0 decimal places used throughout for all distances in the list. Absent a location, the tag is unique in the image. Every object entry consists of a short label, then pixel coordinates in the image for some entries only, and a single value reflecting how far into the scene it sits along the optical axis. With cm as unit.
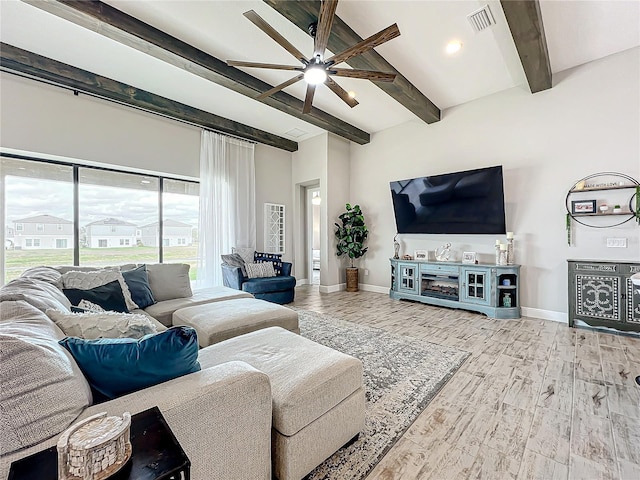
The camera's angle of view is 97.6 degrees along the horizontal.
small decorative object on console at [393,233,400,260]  536
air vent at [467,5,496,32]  269
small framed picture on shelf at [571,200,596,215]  351
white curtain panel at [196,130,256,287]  511
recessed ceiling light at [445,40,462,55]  315
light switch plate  337
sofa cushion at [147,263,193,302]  325
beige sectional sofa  83
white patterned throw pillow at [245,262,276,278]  483
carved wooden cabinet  314
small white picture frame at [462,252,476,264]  436
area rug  153
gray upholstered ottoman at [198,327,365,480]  129
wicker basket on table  66
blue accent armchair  455
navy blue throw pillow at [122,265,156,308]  294
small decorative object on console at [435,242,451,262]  478
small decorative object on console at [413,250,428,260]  495
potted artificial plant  581
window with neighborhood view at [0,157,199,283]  373
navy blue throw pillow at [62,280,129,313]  236
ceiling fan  221
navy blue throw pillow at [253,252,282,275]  518
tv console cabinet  399
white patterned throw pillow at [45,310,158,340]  137
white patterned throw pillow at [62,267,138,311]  245
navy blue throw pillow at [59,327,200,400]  107
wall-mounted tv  418
